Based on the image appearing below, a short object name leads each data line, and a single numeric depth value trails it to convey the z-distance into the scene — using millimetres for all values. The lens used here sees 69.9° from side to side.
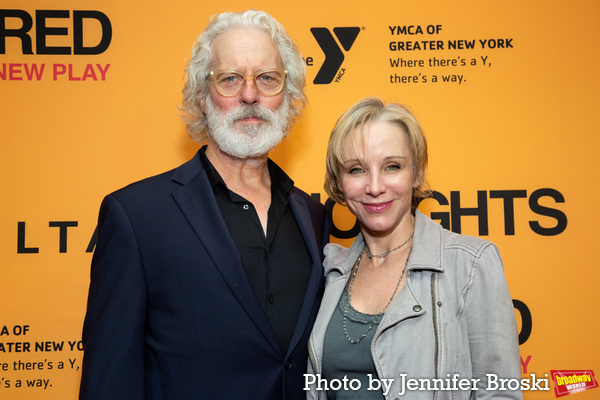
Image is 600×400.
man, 1553
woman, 1493
